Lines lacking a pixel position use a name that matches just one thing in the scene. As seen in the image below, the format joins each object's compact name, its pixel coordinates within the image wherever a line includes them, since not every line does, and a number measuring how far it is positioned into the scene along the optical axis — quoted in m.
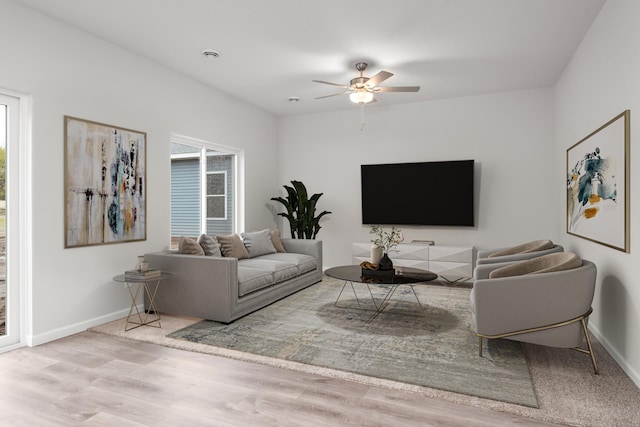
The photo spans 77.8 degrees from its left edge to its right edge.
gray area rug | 2.64
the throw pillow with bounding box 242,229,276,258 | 5.37
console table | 5.69
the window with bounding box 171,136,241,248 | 5.14
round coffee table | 3.91
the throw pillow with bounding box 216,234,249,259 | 4.91
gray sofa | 3.83
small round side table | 3.72
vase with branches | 4.18
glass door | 3.24
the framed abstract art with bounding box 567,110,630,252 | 2.81
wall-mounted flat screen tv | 5.96
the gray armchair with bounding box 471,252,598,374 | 2.77
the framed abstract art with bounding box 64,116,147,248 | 3.64
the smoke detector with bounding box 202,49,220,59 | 4.22
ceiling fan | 4.53
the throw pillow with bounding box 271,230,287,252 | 5.87
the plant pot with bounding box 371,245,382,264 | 4.46
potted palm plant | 6.61
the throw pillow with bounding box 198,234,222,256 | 4.51
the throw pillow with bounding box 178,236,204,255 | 4.27
